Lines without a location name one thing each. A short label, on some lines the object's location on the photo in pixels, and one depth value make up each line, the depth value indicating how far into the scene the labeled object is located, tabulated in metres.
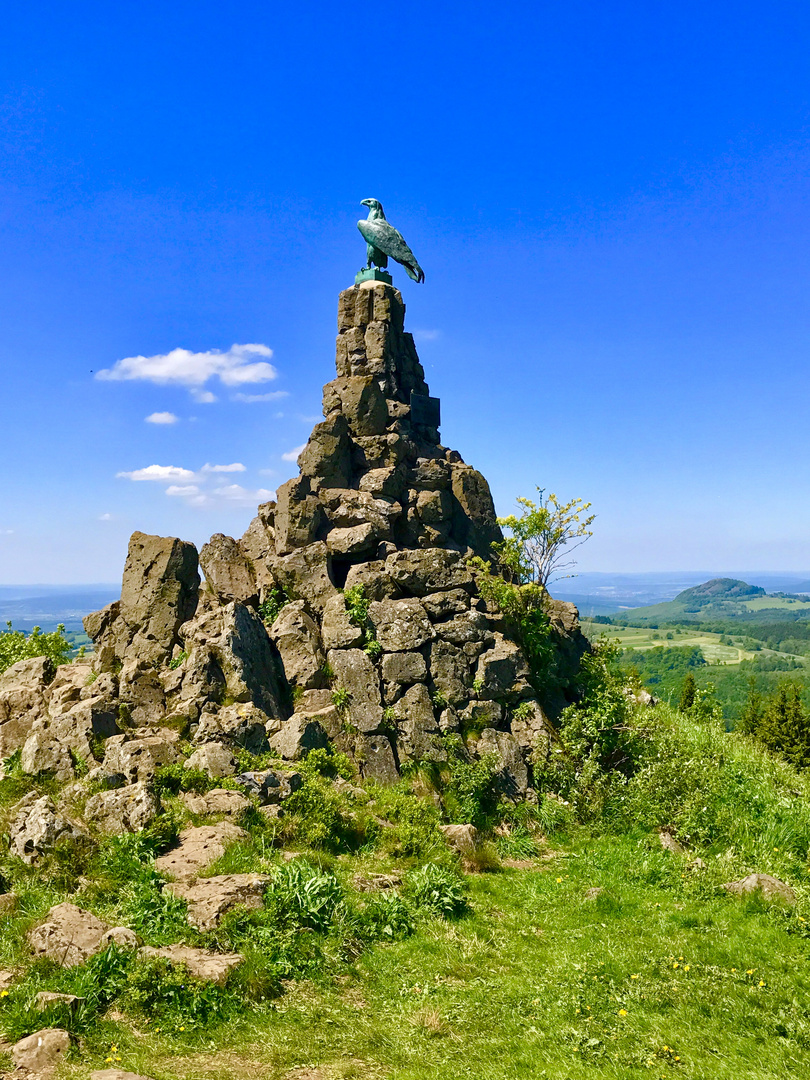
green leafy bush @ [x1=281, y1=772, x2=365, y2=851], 16.55
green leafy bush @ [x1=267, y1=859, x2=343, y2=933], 13.09
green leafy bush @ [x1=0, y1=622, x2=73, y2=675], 28.42
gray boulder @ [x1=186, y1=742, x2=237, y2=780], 18.09
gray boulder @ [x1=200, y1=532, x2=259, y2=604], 25.27
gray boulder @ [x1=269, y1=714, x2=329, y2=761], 19.69
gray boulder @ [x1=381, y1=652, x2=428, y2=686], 21.97
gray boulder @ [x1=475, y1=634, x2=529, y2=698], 22.52
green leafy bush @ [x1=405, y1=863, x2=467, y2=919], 14.52
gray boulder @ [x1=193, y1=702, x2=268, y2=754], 19.45
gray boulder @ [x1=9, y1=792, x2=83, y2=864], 14.18
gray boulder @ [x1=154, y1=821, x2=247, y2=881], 14.45
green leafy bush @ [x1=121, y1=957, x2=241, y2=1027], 10.43
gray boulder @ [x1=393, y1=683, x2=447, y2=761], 20.75
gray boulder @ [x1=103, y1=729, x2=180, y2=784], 17.61
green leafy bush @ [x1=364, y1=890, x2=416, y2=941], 13.57
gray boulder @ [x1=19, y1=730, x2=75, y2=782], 18.06
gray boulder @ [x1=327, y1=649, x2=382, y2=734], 21.17
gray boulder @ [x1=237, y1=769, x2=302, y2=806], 17.42
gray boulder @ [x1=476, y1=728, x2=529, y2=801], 20.72
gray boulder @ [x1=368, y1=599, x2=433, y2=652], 22.42
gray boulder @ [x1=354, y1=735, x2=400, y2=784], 20.33
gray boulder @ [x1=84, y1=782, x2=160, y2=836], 15.52
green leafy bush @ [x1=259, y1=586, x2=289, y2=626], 24.23
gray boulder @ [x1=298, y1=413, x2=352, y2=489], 26.62
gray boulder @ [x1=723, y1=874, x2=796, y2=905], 14.70
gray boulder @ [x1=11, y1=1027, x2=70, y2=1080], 9.01
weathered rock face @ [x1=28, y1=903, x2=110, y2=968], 11.19
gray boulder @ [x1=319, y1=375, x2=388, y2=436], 27.83
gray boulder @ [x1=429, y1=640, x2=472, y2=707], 22.08
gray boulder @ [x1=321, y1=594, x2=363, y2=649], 22.52
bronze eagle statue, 29.11
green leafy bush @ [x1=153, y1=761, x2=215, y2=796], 17.67
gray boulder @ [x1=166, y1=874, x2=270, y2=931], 12.62
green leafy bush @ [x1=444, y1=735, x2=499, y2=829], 19.45
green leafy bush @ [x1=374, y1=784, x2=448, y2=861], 17.06
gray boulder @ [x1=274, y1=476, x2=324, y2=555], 25.00
